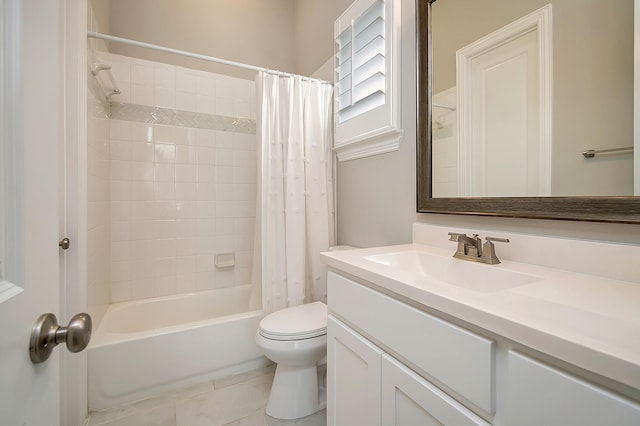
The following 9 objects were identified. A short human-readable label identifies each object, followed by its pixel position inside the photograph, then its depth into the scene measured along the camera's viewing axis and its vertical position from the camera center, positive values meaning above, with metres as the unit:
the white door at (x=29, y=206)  0.36 +0.01
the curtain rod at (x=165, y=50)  1.42 +0.96
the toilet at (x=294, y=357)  1.31 -0.73
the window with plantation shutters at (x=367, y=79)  1.37 +0.74
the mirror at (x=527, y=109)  0.72 +0.33
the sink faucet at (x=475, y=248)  0.90 -0.14
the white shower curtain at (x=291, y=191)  1.70 +0.12
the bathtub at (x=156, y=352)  1.41 -0.82
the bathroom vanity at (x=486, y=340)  0.40 -0.26
